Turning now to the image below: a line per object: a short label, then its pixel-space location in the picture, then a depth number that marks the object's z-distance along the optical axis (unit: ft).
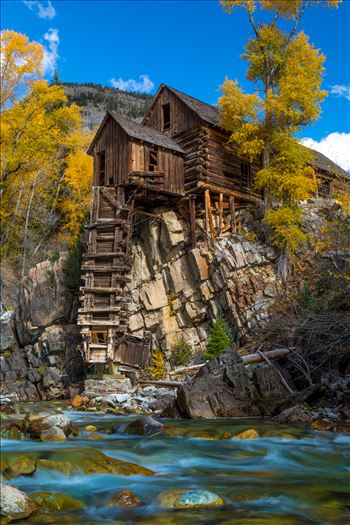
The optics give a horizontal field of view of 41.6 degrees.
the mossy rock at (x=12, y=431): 27.78
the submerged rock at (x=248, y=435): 30.19
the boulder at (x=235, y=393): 40.19
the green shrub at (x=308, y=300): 50.42
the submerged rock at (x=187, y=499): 17.16
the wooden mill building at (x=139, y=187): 68.28
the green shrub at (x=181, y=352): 68.85
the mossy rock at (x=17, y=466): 19.79
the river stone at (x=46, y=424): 27.91
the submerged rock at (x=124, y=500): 17.43
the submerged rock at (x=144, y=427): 31.45
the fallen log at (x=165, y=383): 54.70
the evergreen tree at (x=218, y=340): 62.95
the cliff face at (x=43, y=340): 72.43
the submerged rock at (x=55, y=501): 16.94
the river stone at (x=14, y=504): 15.52
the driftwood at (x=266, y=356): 45.55
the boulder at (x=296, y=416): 34.76
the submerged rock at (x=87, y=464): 20.47
